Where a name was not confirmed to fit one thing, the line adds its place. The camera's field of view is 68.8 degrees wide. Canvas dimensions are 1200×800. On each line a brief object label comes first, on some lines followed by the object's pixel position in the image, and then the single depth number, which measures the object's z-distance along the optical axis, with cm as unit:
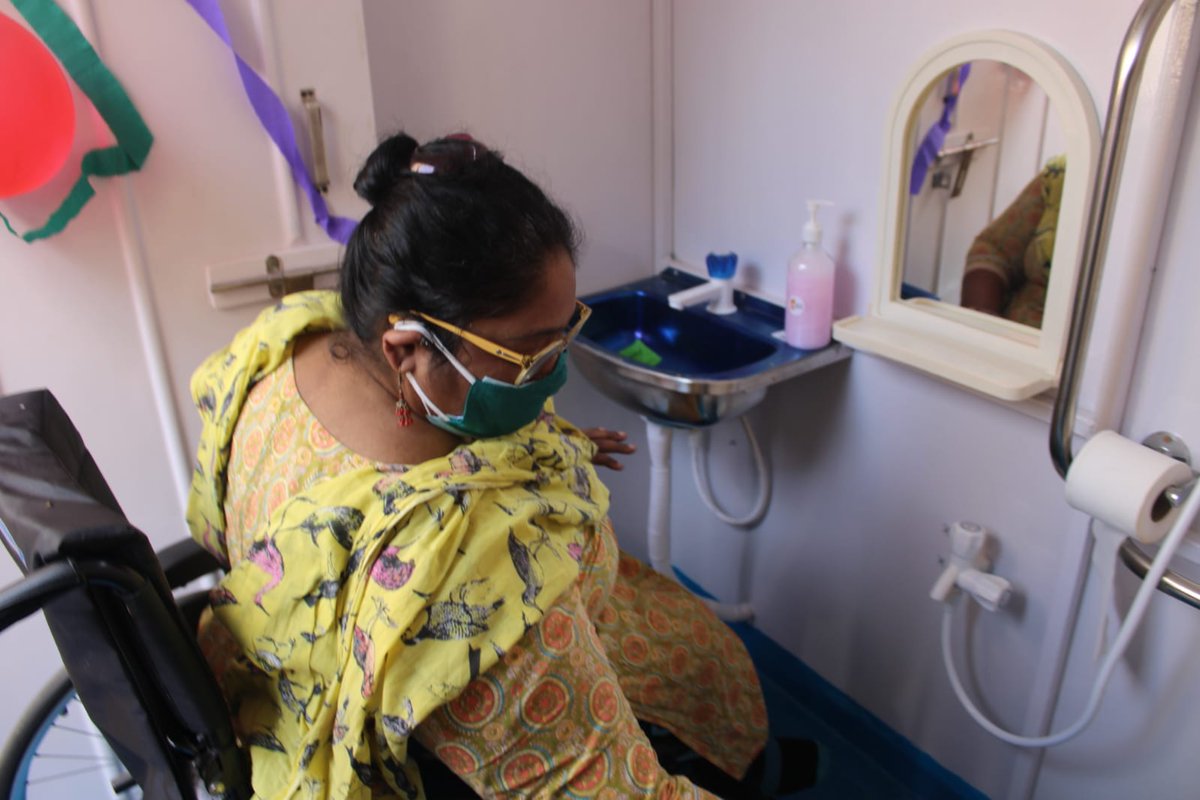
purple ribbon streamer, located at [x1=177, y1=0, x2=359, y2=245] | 124
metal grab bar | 91
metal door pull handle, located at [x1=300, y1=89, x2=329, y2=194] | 136
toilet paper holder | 105
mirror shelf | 115
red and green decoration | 111
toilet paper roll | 103
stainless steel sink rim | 147
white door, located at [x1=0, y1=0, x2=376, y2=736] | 124
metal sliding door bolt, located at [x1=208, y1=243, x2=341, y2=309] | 139
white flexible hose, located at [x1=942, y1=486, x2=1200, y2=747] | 101
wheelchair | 69
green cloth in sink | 176
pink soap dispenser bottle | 150
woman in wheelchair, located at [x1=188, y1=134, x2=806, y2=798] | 82
